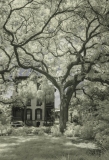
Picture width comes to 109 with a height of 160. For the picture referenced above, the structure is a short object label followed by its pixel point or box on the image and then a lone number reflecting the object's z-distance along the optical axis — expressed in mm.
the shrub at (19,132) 22384
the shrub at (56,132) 20525
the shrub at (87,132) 17453
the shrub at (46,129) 24988
